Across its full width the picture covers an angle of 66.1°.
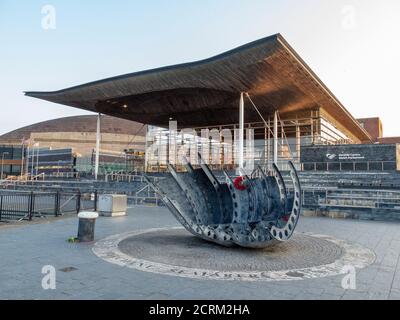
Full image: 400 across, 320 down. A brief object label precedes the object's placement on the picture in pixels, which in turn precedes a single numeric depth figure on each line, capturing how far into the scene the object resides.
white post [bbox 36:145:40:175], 62.51
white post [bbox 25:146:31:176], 64.19
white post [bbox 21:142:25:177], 68.44
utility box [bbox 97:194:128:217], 15.14
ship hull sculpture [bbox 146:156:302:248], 7.56
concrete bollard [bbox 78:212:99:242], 8.88
